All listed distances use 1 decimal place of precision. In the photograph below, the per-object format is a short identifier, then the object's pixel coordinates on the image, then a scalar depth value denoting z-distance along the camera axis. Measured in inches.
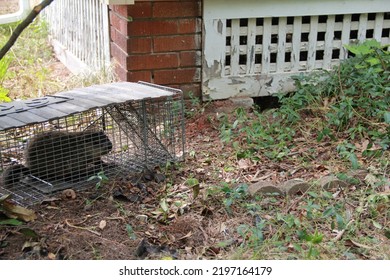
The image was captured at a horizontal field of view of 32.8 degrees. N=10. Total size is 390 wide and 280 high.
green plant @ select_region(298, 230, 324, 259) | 126.1
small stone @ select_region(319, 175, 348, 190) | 159.6
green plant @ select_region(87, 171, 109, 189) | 159.9
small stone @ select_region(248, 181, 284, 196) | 155.9
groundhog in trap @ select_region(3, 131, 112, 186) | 158.2
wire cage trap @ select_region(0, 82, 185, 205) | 155.6
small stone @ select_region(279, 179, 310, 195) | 157.2
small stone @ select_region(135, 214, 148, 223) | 146.9
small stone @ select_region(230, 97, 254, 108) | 222.2
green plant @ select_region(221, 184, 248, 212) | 153.4
